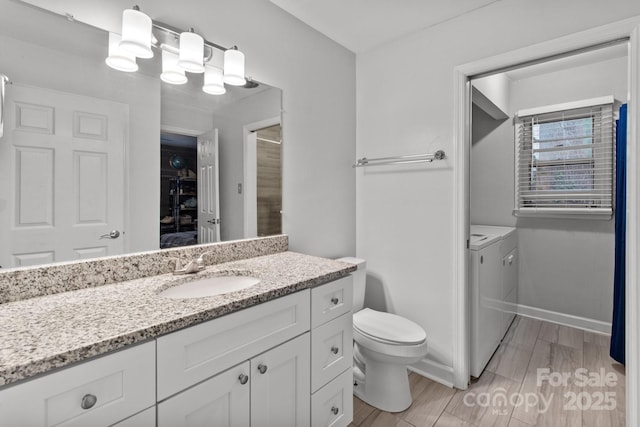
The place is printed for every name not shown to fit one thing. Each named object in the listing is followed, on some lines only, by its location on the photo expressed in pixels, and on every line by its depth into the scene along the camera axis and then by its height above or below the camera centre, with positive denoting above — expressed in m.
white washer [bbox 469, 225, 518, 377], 2.00 -0.56
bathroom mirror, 1.05 +0.25
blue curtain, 1.96 -0.23
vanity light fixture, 1.24 +0.71
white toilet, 1.67 -0.78
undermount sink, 1.28 -0.32
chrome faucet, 1.35 -0.24
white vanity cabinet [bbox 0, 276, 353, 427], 0.70 -0.47
